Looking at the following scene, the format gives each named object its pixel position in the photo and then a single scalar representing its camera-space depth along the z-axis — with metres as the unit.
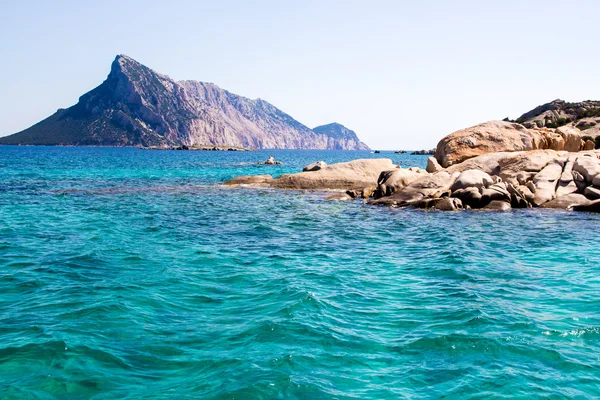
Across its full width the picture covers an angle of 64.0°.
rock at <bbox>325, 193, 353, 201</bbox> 30.53
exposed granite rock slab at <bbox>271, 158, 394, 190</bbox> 35.94
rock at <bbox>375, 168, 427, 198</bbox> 29.61
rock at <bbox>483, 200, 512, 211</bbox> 25.78
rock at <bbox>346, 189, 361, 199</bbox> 31.70
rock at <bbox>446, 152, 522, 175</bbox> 30.61
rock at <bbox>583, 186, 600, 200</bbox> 25.61
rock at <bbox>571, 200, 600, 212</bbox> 24.88
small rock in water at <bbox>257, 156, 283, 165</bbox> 78.54
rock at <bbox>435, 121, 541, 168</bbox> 34.94
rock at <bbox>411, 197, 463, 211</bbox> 25.72
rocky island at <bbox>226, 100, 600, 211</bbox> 26.44
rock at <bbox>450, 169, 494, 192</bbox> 26.94
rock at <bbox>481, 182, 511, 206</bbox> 26.27
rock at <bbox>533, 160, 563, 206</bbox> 26.92
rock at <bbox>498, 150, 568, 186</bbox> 29.08
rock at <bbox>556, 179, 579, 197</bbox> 26.88
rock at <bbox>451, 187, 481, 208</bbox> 26.09
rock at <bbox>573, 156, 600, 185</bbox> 26.69
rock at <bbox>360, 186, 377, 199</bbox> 31.75
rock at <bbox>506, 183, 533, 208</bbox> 26.59
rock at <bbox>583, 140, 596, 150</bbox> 40.25
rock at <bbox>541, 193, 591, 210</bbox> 25.78
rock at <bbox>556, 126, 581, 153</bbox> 38.12
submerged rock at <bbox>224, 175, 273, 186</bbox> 39.49
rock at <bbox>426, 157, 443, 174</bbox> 33.38
